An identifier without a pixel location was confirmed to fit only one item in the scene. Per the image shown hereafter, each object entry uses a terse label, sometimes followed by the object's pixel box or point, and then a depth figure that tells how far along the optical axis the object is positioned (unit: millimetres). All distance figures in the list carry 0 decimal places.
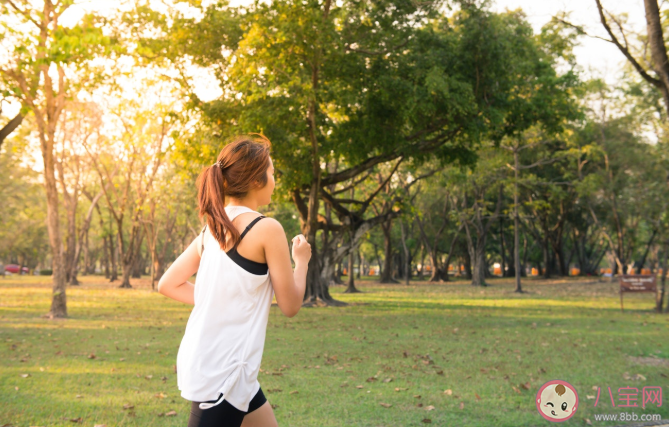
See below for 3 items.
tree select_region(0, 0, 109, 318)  13630
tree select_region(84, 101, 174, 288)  30125
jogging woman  2344
